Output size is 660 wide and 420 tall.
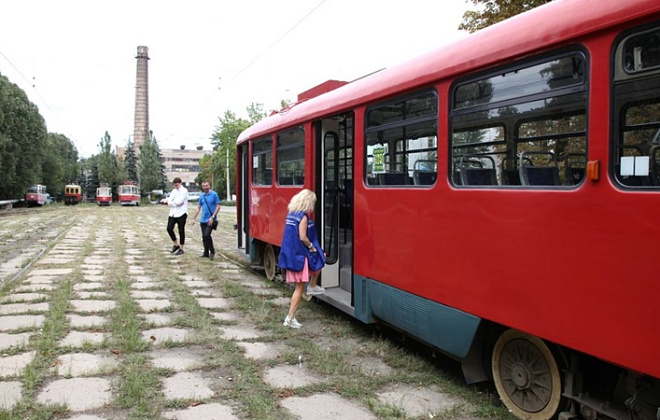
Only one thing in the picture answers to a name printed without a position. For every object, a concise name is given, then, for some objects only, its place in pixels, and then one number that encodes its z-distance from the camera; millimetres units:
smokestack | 84188
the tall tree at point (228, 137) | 49094
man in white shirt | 11496
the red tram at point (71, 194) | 60147
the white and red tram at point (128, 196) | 57438
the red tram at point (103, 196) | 57219
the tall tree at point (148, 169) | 73438
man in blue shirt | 11180
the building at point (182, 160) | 133875
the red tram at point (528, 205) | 2719
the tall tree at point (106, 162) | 69000
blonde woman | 5711
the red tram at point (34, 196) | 50219
